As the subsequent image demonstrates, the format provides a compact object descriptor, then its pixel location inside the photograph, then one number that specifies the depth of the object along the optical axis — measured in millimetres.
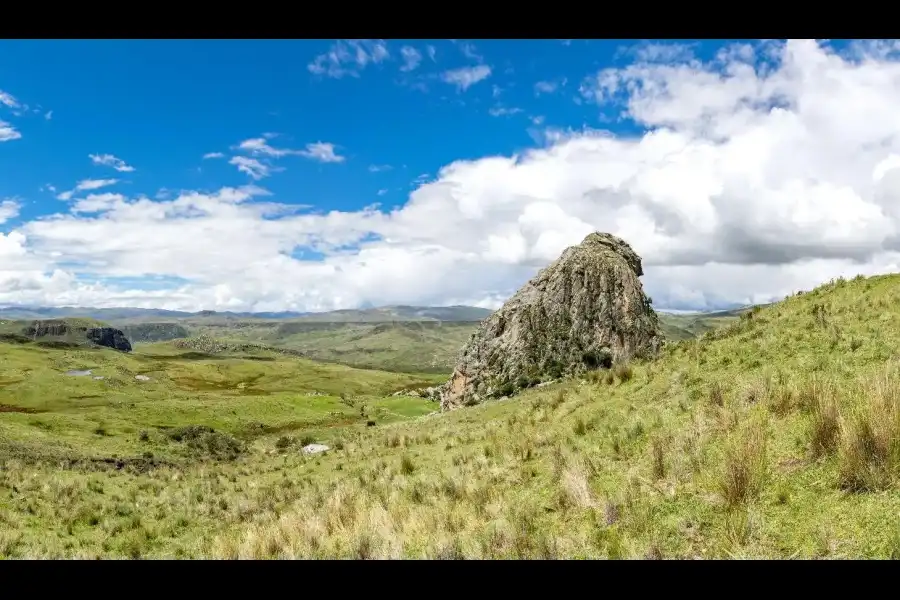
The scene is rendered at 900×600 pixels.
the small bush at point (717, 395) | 11953
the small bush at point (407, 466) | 16291
